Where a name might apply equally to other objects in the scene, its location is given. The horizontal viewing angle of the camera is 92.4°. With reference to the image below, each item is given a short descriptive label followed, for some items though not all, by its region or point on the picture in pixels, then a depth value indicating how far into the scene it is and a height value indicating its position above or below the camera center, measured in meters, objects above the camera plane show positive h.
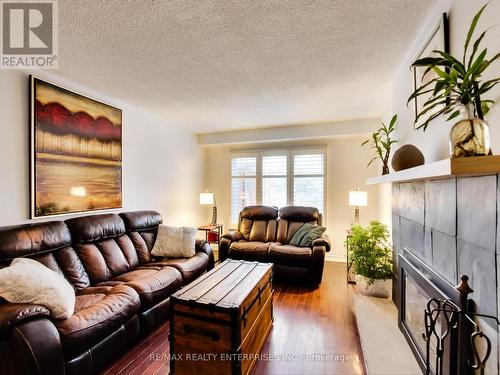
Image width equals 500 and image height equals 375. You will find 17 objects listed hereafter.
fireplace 1.08 -0.74
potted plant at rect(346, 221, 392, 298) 2.62 -0.81
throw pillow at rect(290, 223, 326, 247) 3.71 -0.76
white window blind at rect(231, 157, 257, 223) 5.29 +0.06
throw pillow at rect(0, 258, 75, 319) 1.54 -0.67
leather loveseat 3.38 -0.91
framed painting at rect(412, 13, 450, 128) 1.46 +0.91
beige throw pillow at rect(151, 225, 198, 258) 3.16 -0.75
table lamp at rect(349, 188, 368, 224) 3.88 -0.19
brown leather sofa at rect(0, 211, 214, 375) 1.38 -0.91
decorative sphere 1.69 +0.21
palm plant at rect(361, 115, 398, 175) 2.45 +0.43
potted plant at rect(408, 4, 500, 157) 0.94 +0.37
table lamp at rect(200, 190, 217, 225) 4.77 -0.22
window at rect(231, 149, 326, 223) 4.81 +0.17
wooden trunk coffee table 1.62 -1.01
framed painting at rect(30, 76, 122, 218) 2.38 +0.40
